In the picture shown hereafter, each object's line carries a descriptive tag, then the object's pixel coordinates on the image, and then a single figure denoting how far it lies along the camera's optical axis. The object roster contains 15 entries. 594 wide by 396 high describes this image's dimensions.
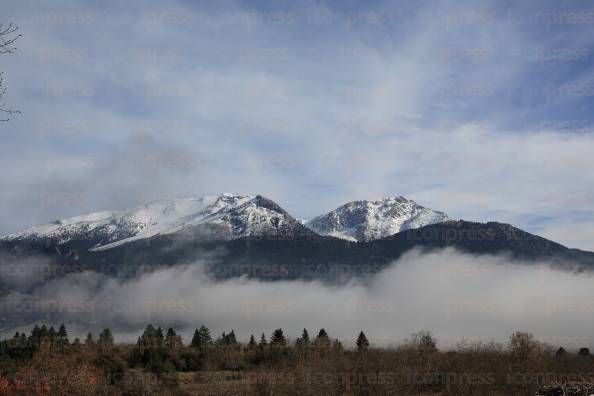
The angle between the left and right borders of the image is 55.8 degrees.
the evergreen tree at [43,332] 165.55
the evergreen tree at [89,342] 182.88
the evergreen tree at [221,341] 186.88
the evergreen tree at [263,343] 178.35
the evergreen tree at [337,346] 156.73
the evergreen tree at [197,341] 176.96
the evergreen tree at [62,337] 165.68
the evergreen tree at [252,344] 180.15
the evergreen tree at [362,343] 166.57
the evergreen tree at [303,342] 160.30
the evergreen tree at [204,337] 183.62
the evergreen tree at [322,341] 156.05
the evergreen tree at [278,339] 172.51
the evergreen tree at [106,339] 174.98
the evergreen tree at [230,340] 184.26
